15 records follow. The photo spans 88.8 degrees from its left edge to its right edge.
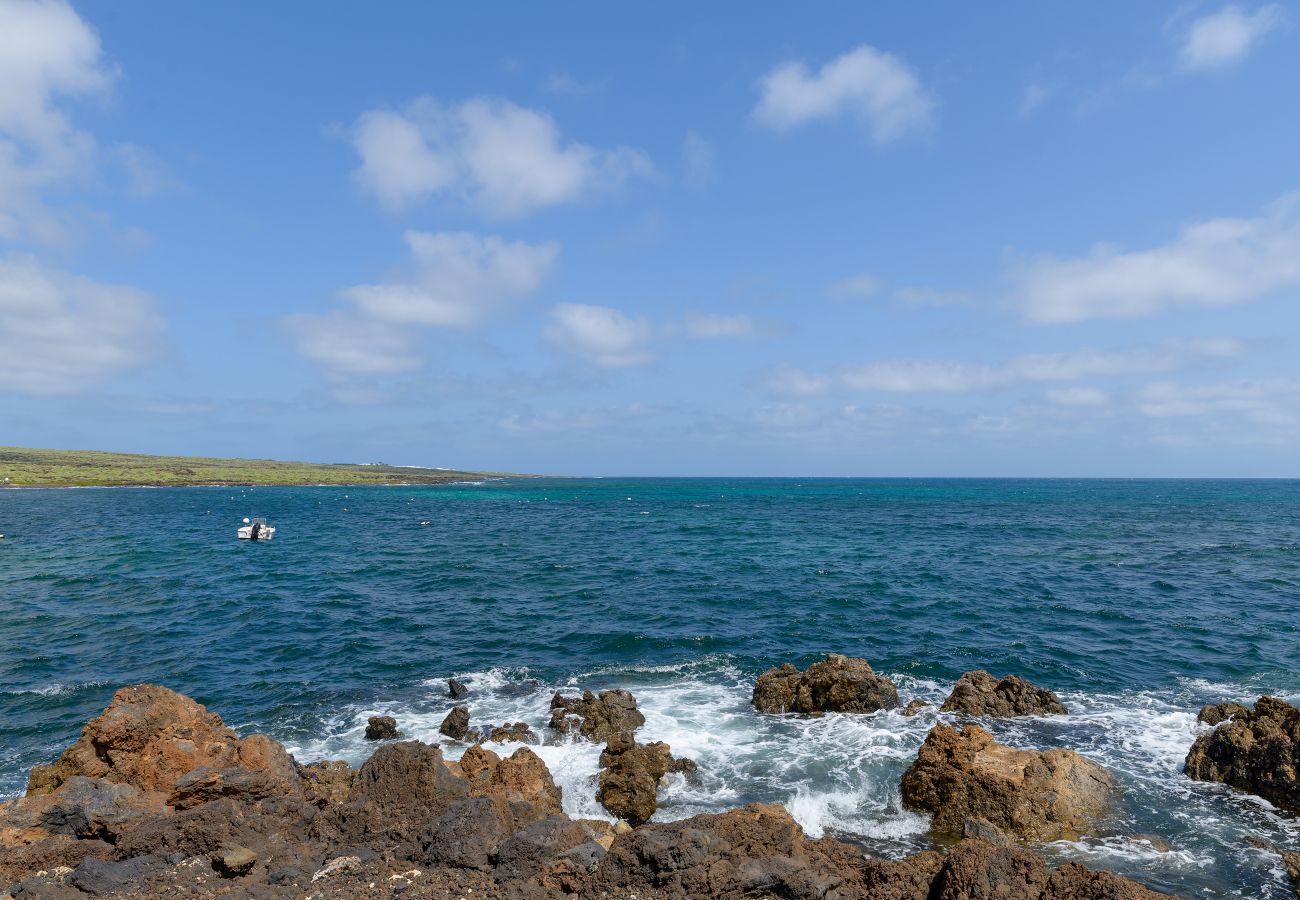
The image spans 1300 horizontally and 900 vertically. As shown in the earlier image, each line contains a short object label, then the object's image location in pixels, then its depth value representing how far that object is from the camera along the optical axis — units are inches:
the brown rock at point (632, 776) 658.8
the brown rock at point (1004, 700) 916.0
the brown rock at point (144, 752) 600.7
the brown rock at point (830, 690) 940.0
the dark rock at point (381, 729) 851.4
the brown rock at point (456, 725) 859.4
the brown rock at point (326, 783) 605.6
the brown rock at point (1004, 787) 618.2
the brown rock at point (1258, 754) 668.7
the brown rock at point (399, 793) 530.0
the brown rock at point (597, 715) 853.2
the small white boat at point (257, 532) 2901.1
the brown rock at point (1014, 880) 418.3
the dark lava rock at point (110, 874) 439.8
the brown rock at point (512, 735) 839.7
